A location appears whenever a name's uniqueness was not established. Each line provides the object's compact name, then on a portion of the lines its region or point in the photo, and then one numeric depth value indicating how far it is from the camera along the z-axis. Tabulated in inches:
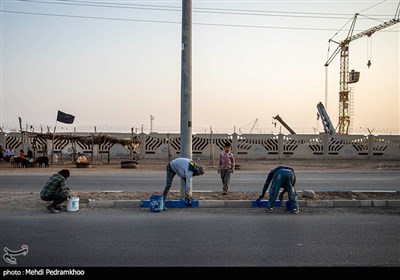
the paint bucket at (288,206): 358.6
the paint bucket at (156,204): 351.3
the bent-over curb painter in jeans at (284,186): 350.3
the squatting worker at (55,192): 344.8
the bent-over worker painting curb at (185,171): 358.6
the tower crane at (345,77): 2517.1
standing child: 442.9
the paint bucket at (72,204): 350.3
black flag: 948.6
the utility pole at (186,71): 422.0
